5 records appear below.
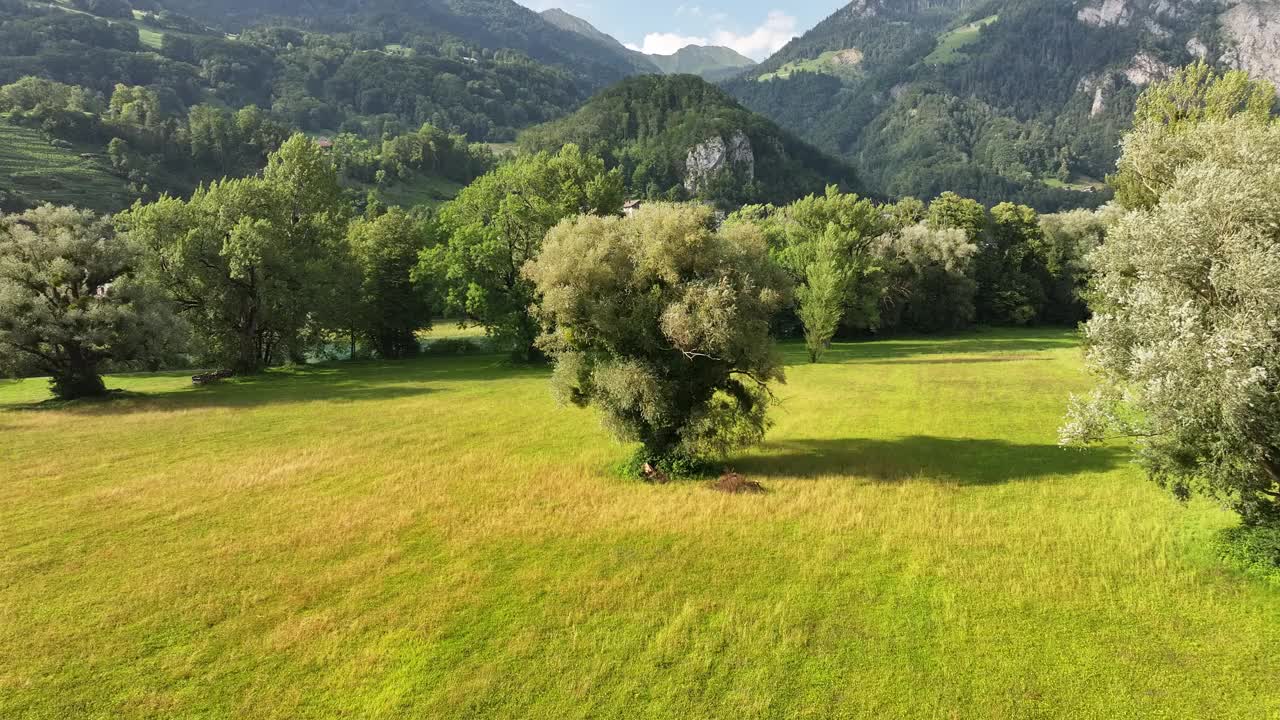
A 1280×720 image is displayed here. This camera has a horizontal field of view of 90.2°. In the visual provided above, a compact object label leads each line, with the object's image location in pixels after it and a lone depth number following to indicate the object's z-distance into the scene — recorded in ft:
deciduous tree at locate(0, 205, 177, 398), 124.47
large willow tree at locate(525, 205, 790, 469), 77.25
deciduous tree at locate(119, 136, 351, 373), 171.12
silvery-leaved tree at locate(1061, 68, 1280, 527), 43.65
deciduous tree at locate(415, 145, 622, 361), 199.52
